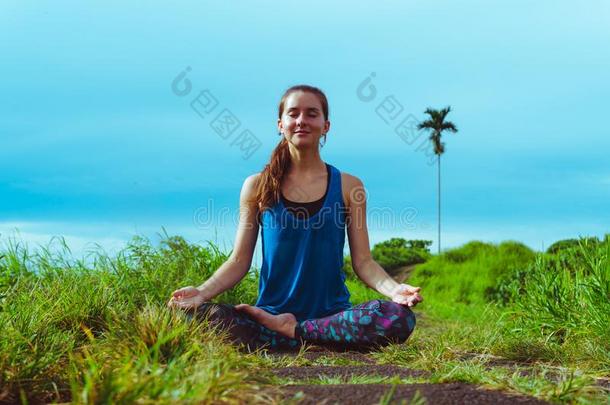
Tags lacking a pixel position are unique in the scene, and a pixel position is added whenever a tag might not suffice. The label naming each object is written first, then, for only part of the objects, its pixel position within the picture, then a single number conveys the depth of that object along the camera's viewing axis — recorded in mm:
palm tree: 36906
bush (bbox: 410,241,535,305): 12000
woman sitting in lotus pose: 4852
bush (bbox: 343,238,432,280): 16297
